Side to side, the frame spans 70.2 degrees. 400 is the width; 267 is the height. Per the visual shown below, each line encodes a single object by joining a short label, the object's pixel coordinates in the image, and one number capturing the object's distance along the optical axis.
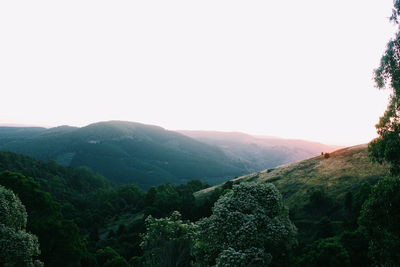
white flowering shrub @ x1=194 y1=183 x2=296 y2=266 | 15.93
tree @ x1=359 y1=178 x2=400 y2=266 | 15.27
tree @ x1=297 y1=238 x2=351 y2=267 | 28.39
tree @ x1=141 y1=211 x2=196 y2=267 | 21.38
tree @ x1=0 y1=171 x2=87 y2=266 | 33.75
